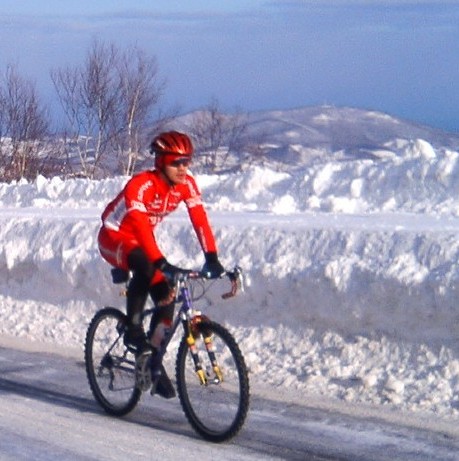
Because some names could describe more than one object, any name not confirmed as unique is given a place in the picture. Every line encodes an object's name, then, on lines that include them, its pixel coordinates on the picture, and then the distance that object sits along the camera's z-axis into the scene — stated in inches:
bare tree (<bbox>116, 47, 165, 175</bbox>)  1550.2
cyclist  294.4
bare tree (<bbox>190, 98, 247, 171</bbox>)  1668.1
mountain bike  289.0
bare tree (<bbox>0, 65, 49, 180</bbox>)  1631.4
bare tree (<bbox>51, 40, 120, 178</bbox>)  1553.9
